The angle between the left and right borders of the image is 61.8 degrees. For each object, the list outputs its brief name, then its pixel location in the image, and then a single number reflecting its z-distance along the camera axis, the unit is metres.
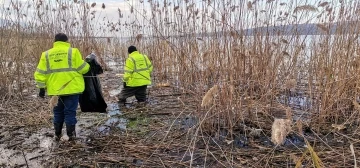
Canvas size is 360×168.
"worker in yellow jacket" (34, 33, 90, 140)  3.56
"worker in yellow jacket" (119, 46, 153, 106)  5.50
